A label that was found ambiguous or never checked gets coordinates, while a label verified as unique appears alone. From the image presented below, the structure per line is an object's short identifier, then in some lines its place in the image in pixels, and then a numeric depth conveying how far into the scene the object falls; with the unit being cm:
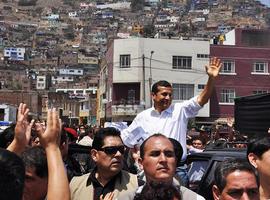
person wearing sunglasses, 450
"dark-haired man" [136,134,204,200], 404
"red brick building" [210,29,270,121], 4822
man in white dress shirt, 573
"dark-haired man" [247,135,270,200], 426
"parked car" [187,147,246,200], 572
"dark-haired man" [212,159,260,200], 349
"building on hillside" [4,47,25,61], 18488
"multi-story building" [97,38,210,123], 4875
